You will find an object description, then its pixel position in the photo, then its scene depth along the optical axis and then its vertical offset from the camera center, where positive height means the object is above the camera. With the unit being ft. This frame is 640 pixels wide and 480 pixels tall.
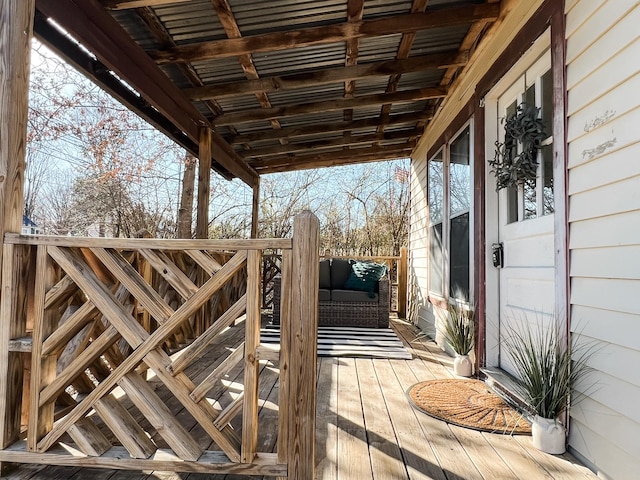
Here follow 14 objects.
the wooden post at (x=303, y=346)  4.64 -1.05
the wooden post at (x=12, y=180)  5.02 +0.97
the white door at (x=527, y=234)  7.37 +0.58
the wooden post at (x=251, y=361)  4.73 -1.26
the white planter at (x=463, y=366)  9.80 -2.64
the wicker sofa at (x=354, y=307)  17.11 -2.09
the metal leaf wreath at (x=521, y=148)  7.57 +2.38
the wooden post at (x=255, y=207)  21.08 +2.77
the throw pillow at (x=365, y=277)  17.60 -0.80
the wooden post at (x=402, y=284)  20.85 -1.29
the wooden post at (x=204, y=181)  14.01 +2.76
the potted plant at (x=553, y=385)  5.78 -1.83
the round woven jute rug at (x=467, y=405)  6.86 -2.83
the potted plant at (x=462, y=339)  9.82 -2.02
